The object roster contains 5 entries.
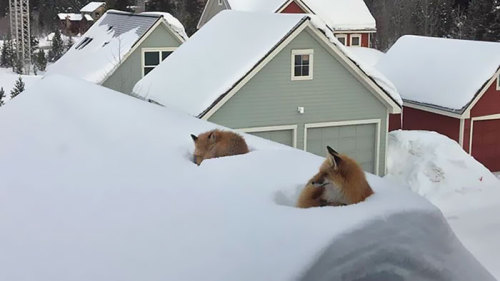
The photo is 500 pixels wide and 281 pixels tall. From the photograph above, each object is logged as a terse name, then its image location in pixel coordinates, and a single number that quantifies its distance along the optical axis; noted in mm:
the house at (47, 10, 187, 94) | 18781
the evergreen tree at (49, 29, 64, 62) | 33281
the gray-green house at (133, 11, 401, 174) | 12719
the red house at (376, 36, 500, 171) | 16141
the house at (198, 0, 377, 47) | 28531
